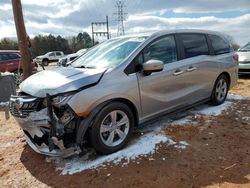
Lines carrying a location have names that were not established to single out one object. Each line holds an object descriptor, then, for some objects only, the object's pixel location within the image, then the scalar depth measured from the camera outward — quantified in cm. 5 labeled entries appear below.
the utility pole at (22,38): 394
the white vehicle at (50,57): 2457
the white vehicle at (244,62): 656
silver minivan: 240
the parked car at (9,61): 902
